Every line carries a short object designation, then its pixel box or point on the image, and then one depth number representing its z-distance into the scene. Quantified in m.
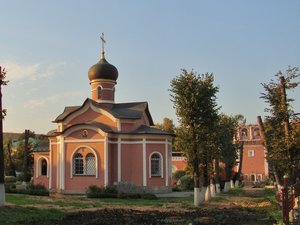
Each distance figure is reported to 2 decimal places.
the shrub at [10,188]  27.80
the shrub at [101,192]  25.12
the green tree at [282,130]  18.75
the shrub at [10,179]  40.72
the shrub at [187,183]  34.00
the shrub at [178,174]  41.18
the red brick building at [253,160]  53.53
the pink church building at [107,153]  28.83
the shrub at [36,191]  26.08
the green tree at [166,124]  64.38
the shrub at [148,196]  24.78
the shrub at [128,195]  25.07
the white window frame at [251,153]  54.31
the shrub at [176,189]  32.70
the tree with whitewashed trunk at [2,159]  15.02
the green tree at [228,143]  30.72
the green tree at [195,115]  20.95
